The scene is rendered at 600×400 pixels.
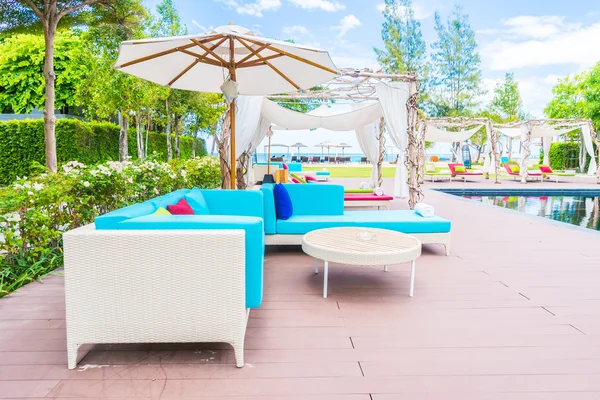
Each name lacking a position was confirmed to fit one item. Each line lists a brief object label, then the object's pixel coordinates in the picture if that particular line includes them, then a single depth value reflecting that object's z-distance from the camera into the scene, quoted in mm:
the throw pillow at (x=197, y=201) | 3273
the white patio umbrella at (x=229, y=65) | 3371
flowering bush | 3111
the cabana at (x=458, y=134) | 15141
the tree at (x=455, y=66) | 26516
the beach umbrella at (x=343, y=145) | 26947
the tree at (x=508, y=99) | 31527
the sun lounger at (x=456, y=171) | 16406
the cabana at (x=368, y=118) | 6895
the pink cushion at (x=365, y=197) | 7156
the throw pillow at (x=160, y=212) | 2481
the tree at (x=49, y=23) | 7738
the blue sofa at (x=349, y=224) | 4195
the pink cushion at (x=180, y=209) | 2754
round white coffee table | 2885
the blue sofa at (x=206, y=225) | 2113
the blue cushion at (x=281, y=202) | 4297
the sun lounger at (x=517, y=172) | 16766
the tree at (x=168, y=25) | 15172
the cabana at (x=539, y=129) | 15492
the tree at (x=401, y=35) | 25797
